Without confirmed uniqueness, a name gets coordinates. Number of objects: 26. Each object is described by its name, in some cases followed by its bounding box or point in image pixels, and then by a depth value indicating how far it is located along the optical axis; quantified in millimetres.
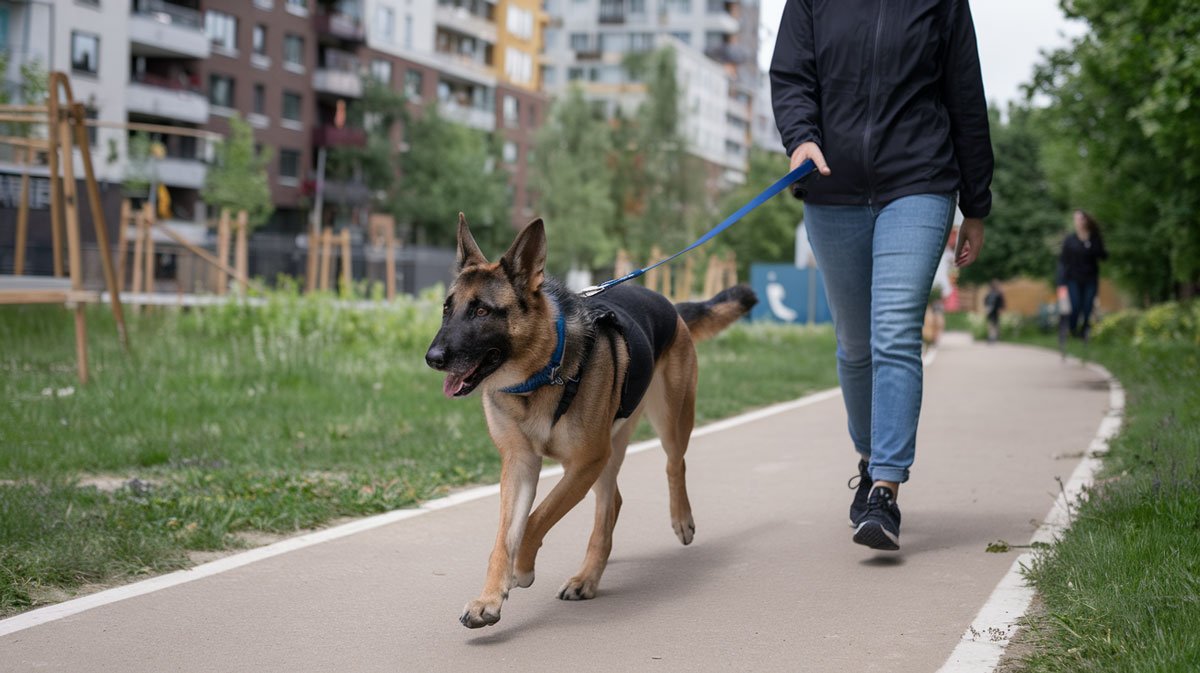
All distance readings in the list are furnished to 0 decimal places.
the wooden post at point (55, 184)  12227
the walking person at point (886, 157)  5809
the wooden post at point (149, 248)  26000
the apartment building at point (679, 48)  122938
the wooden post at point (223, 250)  26781
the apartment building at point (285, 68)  56844
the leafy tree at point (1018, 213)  65562
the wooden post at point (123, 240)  24344
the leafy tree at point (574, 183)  75500
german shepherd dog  4672
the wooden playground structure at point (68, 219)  11492
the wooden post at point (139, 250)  26203
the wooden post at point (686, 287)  28734
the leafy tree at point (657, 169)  79562
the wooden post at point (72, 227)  11672
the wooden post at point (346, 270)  19328
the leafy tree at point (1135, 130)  14922
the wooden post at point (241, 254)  25891
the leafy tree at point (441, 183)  73750
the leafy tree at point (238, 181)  59466
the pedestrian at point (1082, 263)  19859
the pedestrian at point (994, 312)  37128
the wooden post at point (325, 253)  30823
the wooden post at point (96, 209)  12430
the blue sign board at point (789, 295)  30734
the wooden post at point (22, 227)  15891
